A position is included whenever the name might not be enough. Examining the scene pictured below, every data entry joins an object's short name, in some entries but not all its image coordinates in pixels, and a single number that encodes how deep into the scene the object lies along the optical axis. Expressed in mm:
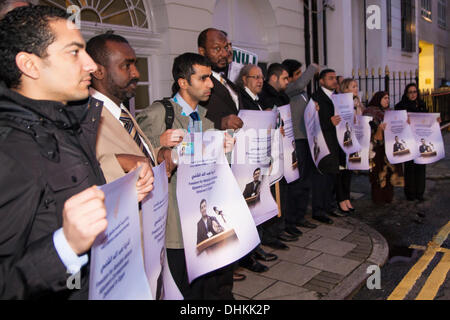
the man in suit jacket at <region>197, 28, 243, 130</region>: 3469
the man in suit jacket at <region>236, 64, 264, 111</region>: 4215
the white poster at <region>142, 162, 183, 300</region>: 1983
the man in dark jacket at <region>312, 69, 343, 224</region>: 5527
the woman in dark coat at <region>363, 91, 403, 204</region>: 6320
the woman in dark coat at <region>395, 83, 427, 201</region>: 6699
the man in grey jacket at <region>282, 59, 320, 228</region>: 5359
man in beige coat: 1948
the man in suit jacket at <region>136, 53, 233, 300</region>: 2652
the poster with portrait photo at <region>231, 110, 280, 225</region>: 3270
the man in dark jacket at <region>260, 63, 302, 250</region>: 4766
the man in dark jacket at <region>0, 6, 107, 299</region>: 1230
